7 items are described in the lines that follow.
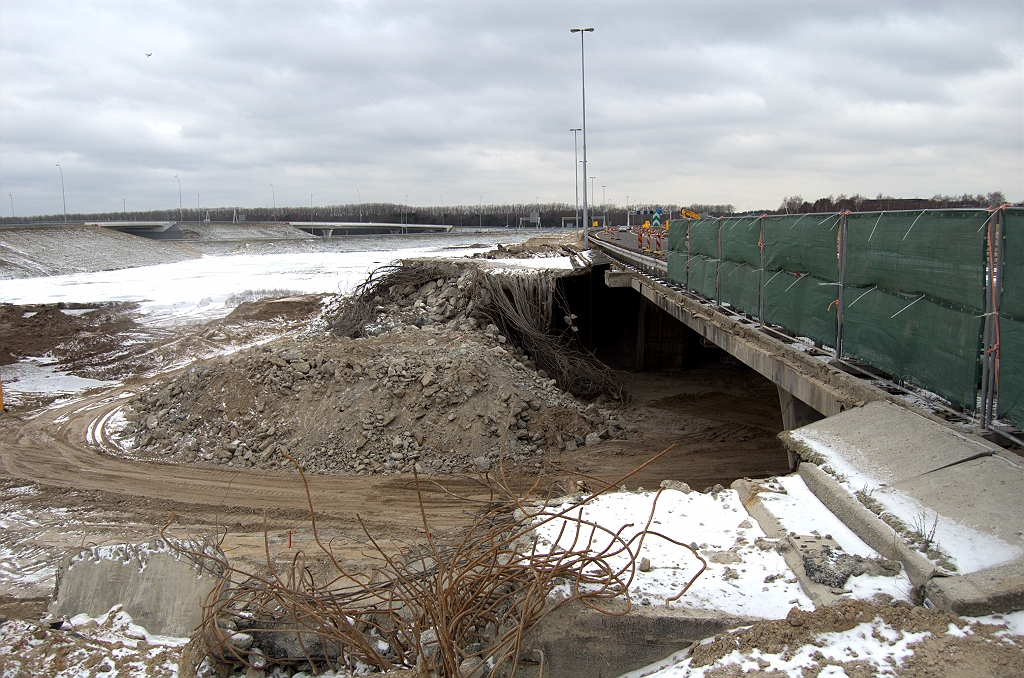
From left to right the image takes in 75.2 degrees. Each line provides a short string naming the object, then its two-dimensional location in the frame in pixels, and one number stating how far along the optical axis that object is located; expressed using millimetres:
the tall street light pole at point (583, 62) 27750
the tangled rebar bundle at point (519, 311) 16781
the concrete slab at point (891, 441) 4629
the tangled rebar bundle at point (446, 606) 3922
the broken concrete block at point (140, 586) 5871
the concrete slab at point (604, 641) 3771
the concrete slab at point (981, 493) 3799
